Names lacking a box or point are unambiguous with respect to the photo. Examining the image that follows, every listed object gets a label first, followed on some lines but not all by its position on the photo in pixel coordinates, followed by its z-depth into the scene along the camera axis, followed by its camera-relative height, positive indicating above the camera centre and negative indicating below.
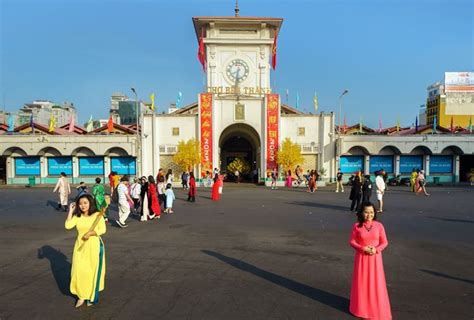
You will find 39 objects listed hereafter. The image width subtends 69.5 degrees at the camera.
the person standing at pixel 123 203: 10.45 -1.62
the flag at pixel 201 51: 36.62 +10.69
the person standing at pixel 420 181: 20.66 -1.93
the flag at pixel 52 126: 35.82 +2.67
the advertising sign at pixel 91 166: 34.14 -1.49
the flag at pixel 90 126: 39.72 +2.93
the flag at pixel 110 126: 35.44 +2.54
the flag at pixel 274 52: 37.59 +10.84
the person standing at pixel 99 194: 10.65 -1.34
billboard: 56.47 +11.23
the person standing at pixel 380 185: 13.21 -1.37
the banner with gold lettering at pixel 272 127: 32.44 +2.20
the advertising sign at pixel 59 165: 33.91 -1.37
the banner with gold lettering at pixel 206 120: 32.31 +2.89
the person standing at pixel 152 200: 12.01 -1.75
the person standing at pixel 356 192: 13.38 -1.67
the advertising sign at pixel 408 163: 34.41 -1.38
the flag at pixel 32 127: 34.12 +2.41
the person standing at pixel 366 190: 12.62 -1.49
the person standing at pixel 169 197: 13.23 -1.81
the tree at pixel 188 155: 30.55 -0.40
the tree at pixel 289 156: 30.92 -0.54
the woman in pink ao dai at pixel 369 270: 4.05 -1.44
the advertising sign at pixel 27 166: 33.75 -1.44
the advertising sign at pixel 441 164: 34.53 -1.51
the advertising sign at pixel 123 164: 34.34 -1.32
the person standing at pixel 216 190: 17.83 -2.08
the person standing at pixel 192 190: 16.95 -2.01
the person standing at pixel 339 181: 22.83 -2.15
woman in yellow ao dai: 4.46 -1.36
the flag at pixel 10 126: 35.59 +2.68
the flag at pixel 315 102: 36.21 +5.10
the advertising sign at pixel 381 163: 34.53 -1.37
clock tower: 36.28 +10.34
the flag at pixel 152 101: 34.41 +5.09
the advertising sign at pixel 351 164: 34.53 -1.46
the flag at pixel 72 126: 39.13 +2.89
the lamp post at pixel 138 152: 33.30 -0.12
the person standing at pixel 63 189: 14.10 -1.59
